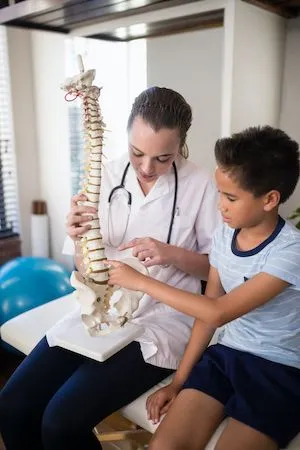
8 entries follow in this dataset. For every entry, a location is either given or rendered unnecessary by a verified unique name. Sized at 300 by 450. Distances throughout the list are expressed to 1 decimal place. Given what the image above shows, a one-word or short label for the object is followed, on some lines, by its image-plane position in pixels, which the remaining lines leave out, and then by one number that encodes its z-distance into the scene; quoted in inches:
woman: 42.8
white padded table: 44.0
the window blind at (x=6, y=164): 114.8
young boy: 38.0
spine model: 45.3
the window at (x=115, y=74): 83.3
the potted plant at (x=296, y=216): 66.0
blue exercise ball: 86.3
